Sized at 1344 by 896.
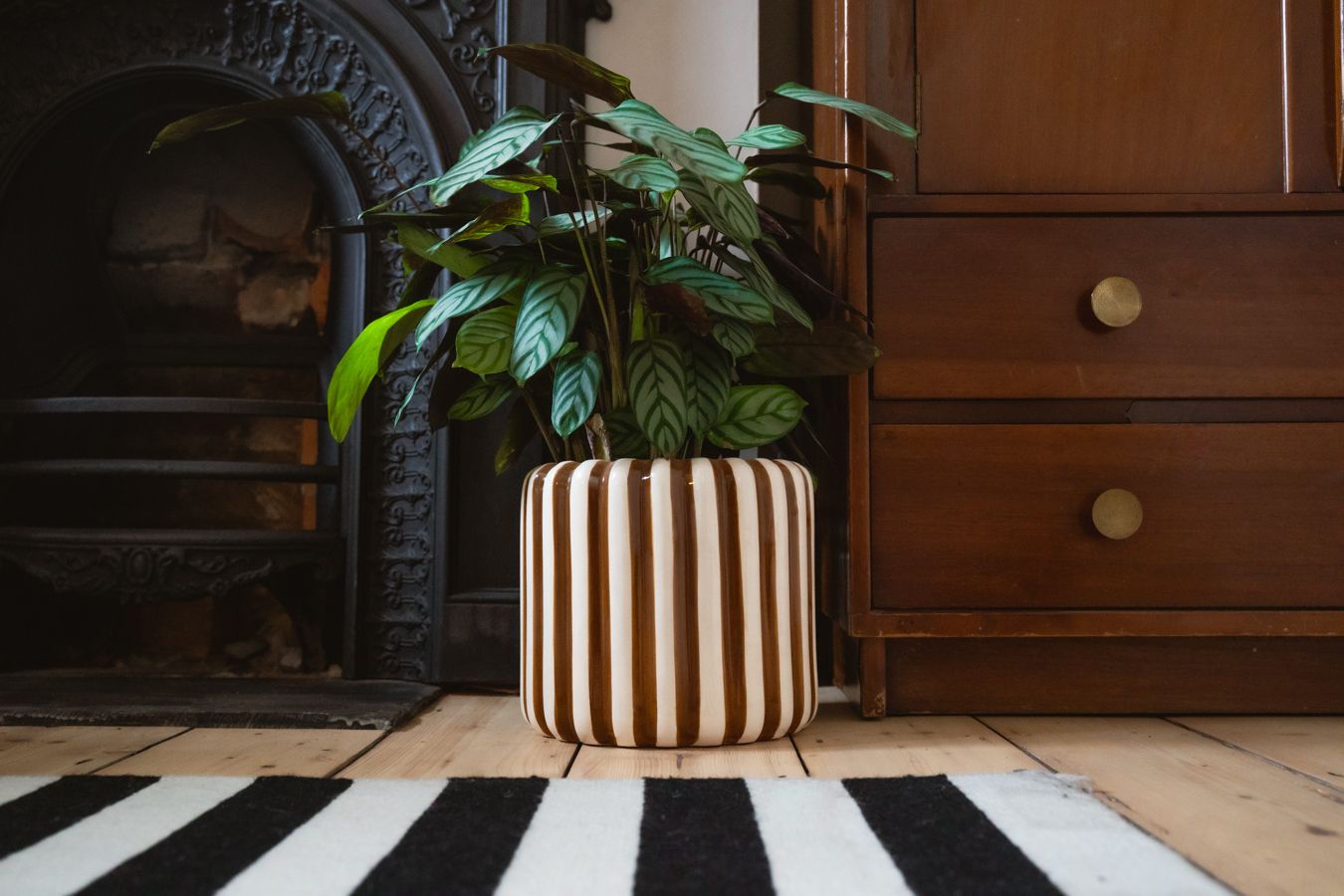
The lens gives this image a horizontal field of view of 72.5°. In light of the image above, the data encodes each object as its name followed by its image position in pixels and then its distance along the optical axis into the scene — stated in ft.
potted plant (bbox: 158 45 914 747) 2.59
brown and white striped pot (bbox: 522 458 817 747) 2.63
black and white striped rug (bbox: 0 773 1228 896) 1.60
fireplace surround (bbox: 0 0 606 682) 3.79
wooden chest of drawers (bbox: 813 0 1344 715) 2.97
